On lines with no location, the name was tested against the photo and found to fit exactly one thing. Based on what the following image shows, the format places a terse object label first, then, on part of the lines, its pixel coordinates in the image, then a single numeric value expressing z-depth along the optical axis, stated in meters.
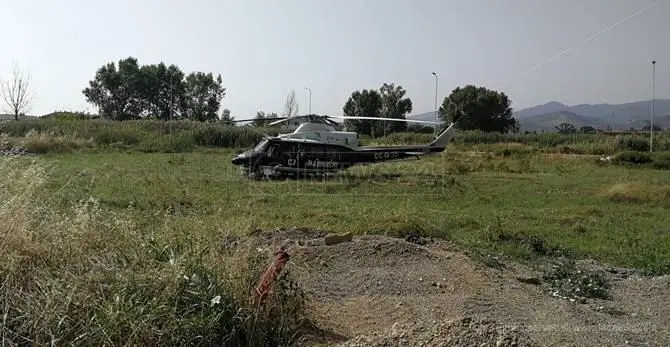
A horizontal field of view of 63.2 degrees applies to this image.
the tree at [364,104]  57.97
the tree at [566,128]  55.88
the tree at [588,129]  55.88
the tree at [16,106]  40.61
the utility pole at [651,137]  35.53
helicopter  16.95
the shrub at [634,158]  29.00
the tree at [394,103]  58.88
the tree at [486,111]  60.94
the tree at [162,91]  64.12
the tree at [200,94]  64.62
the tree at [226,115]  61.62
